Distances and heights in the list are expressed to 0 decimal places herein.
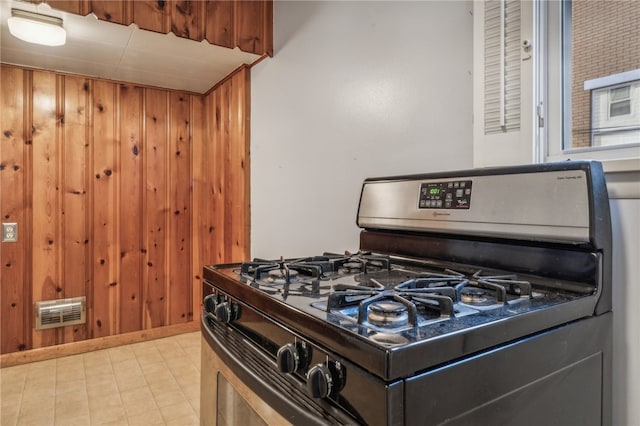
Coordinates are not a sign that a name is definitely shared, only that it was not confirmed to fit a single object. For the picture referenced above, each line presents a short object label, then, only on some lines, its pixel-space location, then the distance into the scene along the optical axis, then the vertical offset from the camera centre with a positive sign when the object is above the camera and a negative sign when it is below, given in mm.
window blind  1178 +434
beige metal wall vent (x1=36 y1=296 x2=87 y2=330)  2654 -711
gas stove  578 -187
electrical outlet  2562 -153
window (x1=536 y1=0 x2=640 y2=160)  1051 +371
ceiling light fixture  1821 +847
